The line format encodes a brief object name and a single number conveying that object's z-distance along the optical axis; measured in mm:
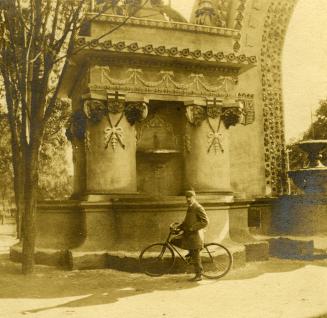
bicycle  11383
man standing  10789
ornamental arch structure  12664
